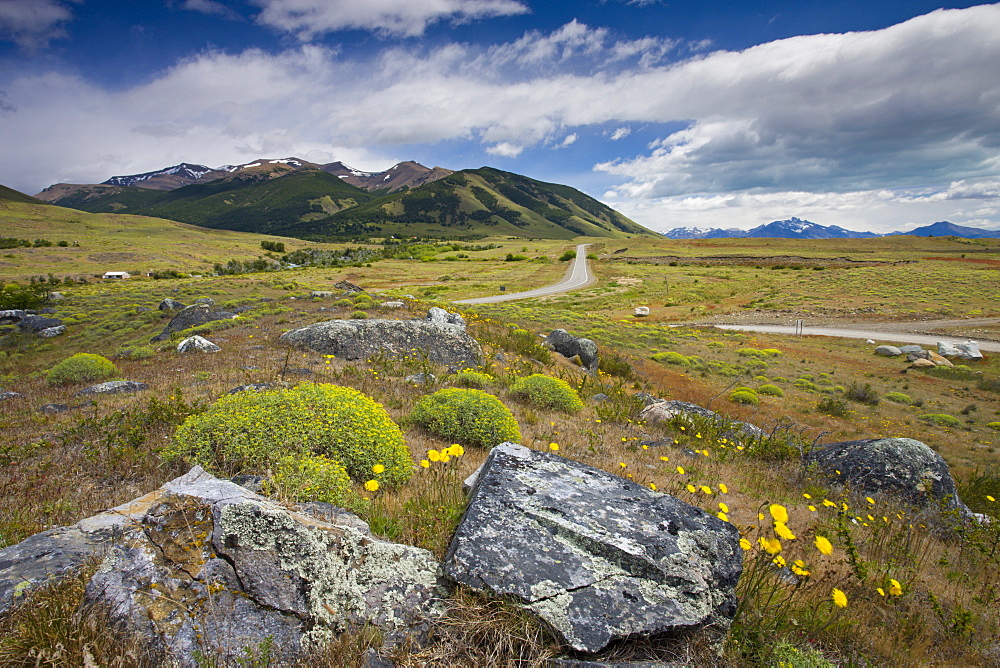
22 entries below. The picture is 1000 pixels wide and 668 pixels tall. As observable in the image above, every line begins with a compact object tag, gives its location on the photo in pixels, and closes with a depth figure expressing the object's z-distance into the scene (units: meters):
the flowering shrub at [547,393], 8.44
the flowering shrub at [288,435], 3.99
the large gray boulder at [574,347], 16.36
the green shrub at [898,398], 18.67
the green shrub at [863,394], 18.33
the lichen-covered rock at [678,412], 9.49
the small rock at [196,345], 11.16
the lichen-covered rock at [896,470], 6.60
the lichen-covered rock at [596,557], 2.42
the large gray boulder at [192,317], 17.20
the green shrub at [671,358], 22.53
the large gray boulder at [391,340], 10.48
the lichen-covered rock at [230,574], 1.99
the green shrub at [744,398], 16.61
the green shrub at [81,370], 9.09
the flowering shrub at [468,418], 5.82
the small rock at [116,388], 7.69
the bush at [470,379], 8.71
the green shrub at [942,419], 15.66
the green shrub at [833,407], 15.61
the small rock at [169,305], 22.92
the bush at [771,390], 18.36
